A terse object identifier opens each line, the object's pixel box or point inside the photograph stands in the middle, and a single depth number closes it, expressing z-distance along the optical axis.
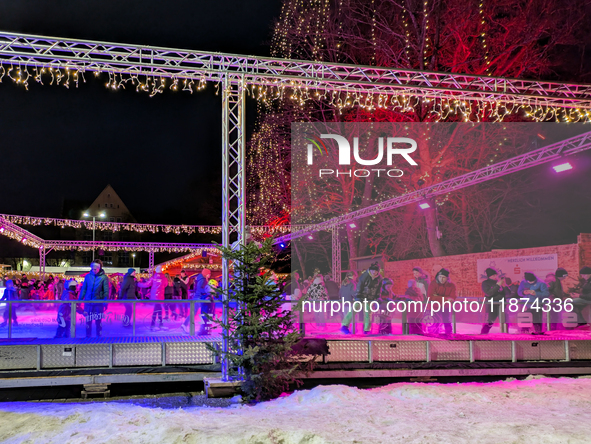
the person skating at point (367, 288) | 9.74
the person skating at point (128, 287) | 11.47
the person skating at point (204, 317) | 8.36
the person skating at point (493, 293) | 10.34
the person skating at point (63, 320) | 7.73
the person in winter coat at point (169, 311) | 8.32
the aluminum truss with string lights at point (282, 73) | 7.08
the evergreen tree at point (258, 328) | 6.66
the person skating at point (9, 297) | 7.74
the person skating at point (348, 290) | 10.08
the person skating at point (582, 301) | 10.23
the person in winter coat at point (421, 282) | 10.53
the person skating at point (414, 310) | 9.65
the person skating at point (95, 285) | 9.05
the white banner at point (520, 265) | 12.80
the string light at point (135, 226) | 22.86
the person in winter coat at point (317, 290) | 11.53
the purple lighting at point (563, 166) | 9.43
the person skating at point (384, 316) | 9.59
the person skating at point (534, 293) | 10.21
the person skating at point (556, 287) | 10.30
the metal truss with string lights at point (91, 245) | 23.26
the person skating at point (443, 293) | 9.66
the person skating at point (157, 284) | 13.45
